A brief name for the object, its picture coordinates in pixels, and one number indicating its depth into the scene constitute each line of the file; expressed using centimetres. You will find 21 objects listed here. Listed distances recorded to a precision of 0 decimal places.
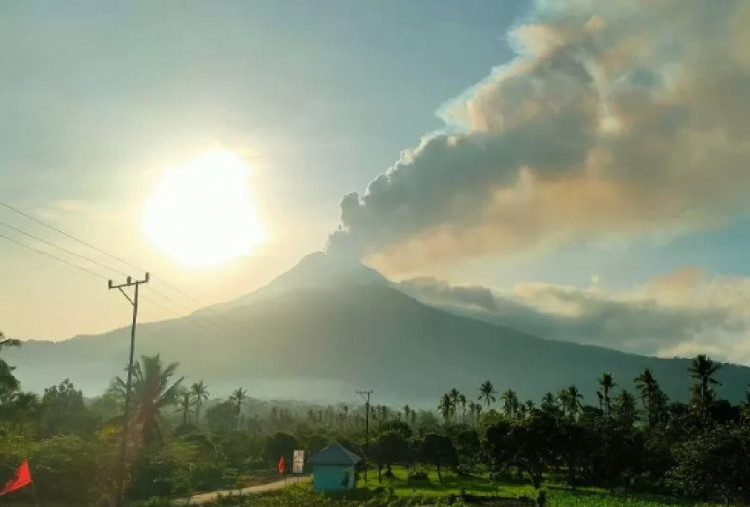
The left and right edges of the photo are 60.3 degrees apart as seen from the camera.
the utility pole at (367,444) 8154
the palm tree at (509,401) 14500
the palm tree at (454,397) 14630
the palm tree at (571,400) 12131
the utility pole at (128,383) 3842
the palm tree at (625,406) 11328
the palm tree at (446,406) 13925
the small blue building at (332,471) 6712
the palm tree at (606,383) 11585
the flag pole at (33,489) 4928
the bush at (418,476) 8162
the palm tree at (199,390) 13450
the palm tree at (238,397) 15888
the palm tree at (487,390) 15800
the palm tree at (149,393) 6994
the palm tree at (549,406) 11098
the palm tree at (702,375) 9138
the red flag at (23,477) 3638
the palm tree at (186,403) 11248
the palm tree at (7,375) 5003
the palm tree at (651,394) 11294
